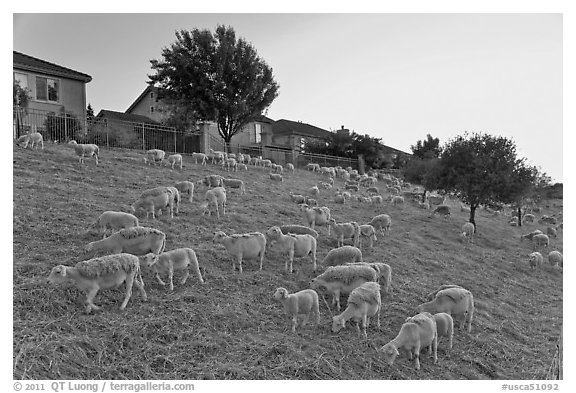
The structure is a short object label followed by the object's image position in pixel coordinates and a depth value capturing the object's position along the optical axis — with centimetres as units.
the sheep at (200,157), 2683
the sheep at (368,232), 1530
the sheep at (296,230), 1331
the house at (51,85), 3241
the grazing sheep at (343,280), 945
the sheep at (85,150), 2060
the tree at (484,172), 2586
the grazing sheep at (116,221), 1098
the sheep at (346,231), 1447
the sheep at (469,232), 2156
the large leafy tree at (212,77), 3859
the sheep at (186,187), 1669
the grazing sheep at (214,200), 1544
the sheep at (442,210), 2653
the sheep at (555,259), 1898
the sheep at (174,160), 2323
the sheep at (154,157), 2320
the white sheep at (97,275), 774
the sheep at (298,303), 859
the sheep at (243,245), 1058
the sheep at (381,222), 1788
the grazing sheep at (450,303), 974
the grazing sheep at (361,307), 843
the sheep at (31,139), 2138
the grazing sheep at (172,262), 892
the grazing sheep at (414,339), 793
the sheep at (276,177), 2652
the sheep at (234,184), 2070
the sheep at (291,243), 1126
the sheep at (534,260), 1827
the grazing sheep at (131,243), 962
